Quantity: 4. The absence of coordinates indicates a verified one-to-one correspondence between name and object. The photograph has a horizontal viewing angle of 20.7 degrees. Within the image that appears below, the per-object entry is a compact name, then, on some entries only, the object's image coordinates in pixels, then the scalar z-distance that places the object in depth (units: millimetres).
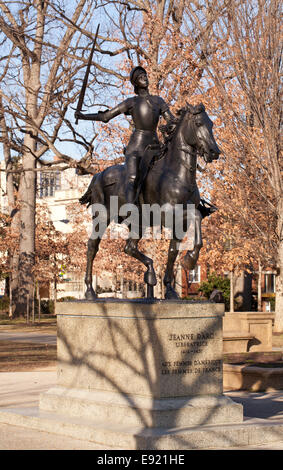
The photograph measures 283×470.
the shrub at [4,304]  55281
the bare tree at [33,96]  31188
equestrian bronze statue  10008
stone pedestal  8789
